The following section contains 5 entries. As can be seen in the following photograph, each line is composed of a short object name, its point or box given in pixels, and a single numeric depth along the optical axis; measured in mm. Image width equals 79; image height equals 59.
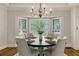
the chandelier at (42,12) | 1752
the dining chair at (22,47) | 1437
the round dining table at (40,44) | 1354
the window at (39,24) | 2673
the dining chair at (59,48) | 1420
